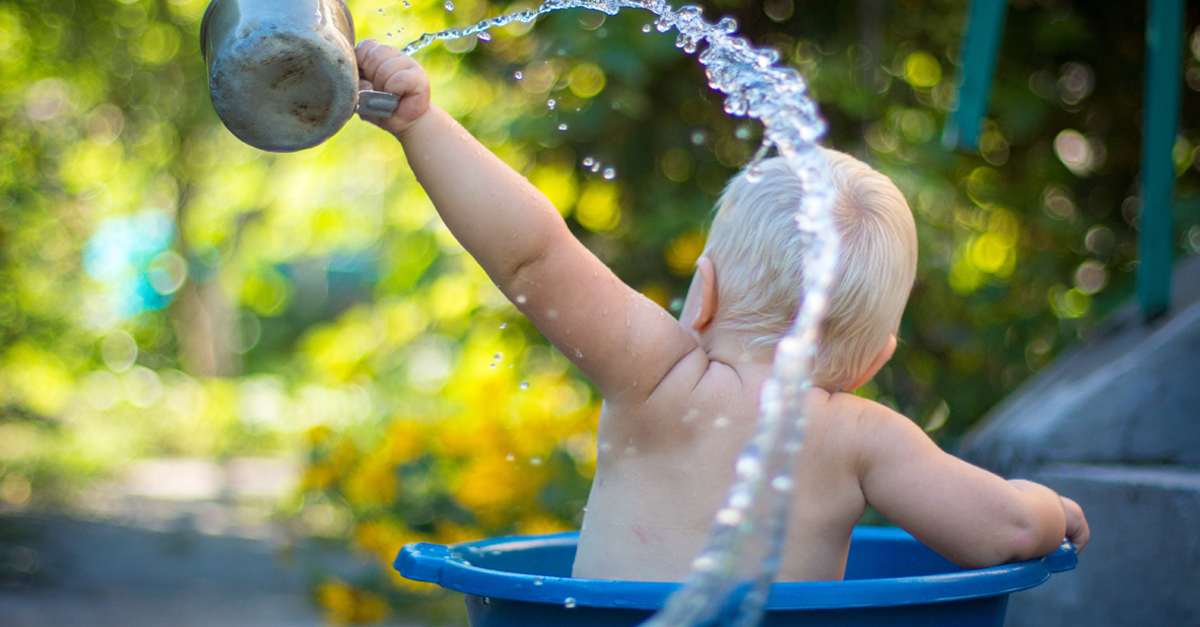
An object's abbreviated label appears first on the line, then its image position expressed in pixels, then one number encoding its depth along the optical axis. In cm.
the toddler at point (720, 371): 172
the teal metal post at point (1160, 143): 244
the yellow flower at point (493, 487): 290
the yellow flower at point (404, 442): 319
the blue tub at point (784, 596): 163
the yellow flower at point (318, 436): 339
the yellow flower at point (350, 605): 306
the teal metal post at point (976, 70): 241
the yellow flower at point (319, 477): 332
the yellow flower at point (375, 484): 311
